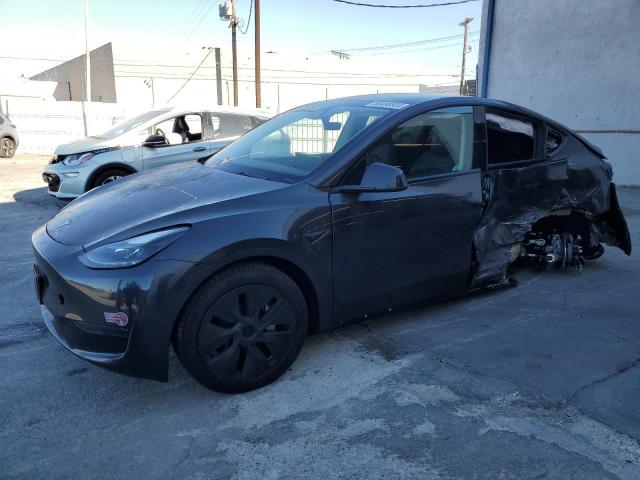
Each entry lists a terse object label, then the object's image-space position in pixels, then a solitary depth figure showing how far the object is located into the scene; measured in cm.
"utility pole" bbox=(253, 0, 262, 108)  2567
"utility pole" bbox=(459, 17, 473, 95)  6206
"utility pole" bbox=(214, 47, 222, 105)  3616
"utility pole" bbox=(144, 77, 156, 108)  3453
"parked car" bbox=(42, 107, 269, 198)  777
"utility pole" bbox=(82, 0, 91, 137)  2892
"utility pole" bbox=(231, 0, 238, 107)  2934
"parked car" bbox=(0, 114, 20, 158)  1612
